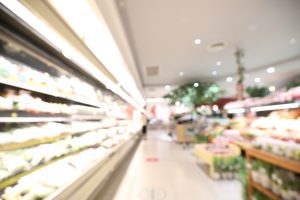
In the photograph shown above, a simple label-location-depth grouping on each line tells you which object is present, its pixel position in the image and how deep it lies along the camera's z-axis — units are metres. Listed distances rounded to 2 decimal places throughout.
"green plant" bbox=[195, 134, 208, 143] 6.37
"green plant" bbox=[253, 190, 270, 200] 2.21
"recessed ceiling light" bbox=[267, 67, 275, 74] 8.02
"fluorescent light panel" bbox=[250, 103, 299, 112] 2.98
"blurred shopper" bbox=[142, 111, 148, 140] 12.66
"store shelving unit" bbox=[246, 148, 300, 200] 1.72
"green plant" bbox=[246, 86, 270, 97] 5.48
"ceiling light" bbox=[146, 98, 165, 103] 19.19
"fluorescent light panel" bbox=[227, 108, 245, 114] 5.35
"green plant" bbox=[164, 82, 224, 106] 10.55
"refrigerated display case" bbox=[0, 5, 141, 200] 1.46
